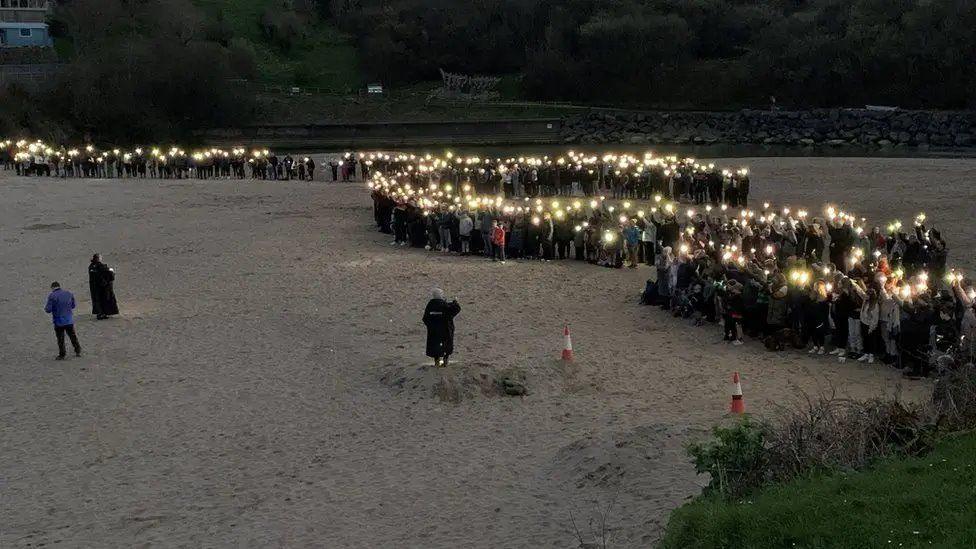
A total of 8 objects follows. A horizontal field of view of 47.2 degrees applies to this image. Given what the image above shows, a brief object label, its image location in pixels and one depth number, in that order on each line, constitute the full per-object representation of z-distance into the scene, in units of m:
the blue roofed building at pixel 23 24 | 91.88
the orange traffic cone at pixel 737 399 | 14.82
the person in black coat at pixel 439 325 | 16.64
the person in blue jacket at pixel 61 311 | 18.89
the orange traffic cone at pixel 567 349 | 18.20
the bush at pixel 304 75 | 94.00
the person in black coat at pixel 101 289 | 22.03
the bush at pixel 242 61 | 86.13
